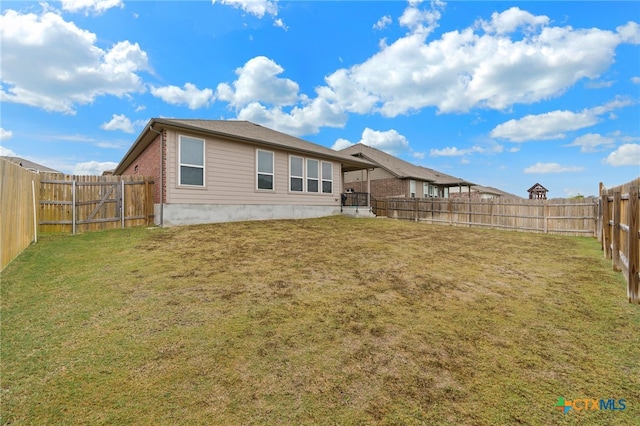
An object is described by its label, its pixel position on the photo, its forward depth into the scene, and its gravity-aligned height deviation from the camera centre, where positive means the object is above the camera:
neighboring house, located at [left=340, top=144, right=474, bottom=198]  24.33 +3.30
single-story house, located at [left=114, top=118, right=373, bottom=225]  10.10 +1.93
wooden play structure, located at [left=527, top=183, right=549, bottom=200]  29.30 +2.44
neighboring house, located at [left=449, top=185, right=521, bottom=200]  37.74 +3.49
